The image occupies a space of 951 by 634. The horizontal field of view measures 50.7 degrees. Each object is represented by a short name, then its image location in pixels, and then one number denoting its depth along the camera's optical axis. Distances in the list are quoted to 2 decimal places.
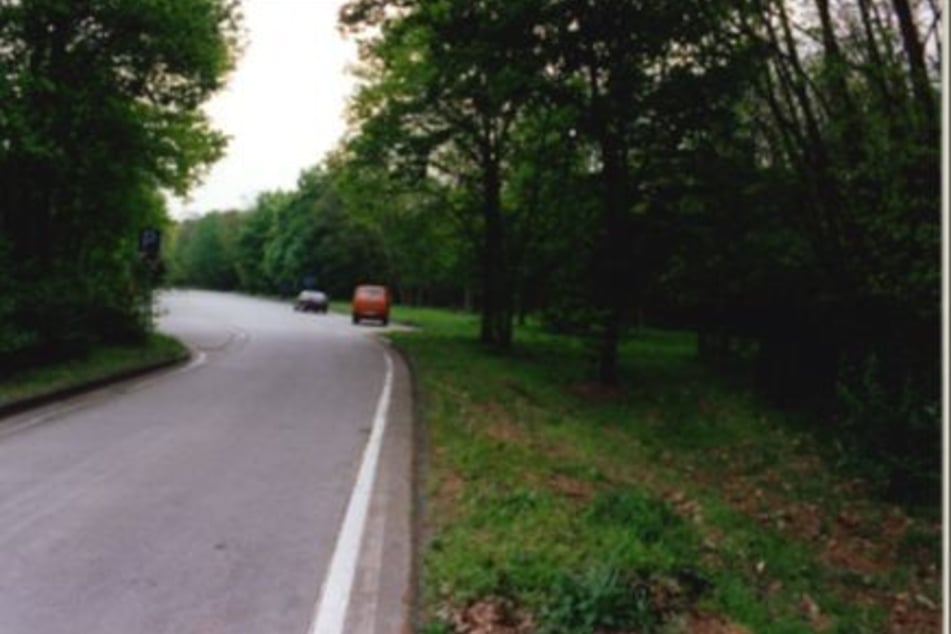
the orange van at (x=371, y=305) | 50.75
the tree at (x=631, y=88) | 18.45
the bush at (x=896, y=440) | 11.43
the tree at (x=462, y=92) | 18.83
